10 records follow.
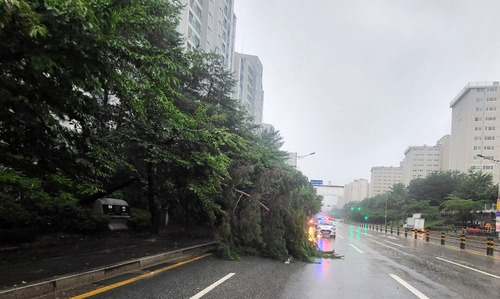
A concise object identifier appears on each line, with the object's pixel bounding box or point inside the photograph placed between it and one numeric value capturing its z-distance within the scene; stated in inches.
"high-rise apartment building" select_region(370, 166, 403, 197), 6830.7
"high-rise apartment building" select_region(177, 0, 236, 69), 2290.8
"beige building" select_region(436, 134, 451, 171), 5960.6
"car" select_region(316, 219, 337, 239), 1355.8
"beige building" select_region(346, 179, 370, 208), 6909.5
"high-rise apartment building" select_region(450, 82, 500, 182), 4495.6
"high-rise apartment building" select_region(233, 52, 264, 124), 3885.8
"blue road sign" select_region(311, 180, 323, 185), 2308.8
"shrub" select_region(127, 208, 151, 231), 711.1
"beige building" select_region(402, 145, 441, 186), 6195.9
